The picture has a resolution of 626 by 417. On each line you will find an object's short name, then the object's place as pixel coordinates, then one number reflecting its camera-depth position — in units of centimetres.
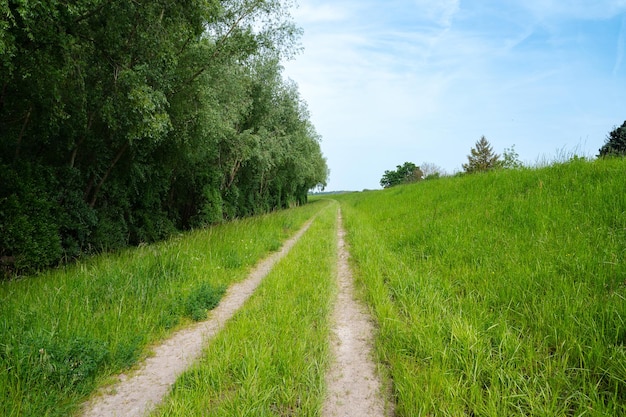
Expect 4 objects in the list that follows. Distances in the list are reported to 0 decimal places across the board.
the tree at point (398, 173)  12479
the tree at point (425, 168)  8051
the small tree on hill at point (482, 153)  6053
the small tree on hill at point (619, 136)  2645
